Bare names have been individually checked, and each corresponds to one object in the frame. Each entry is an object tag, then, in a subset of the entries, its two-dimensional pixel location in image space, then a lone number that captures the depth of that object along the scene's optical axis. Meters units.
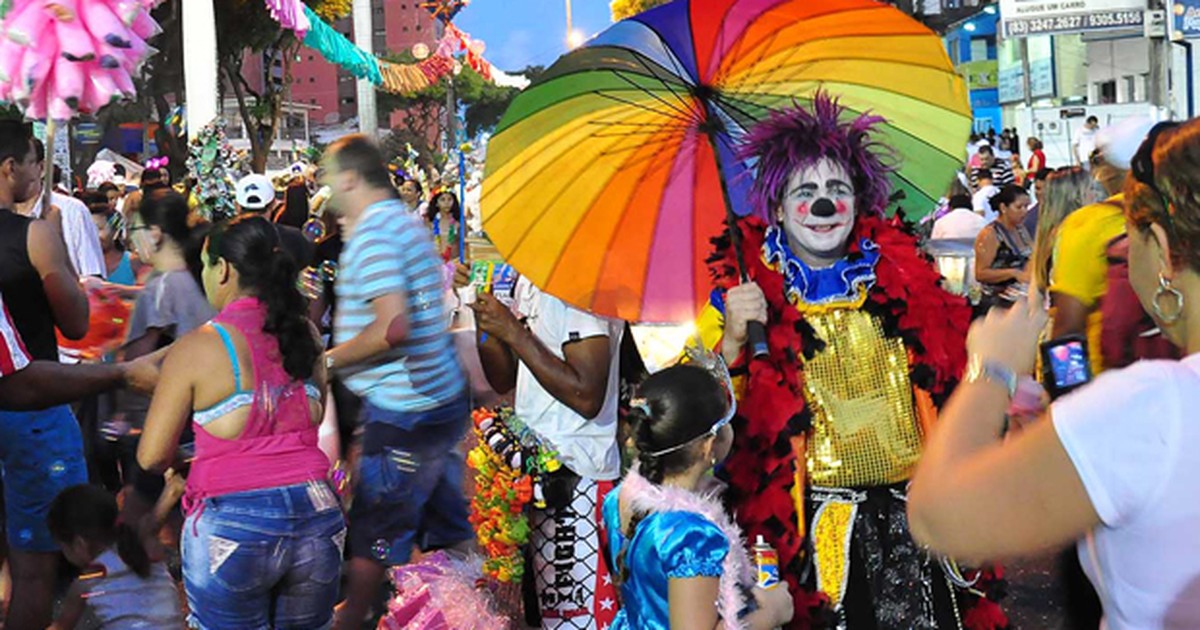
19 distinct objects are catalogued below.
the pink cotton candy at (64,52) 4.84
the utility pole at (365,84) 39.09
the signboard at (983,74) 50.41
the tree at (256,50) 30.78
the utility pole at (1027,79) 29.59
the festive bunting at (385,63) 24.09
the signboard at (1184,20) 17.23
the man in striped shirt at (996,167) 14.18
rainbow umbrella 4.64
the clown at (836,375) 3.76
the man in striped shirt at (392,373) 5.09
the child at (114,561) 4.79
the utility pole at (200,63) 18.00
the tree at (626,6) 42.97
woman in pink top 4.12
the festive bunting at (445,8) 55.28
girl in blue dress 3.13
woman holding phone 1.78
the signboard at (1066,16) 20.98
